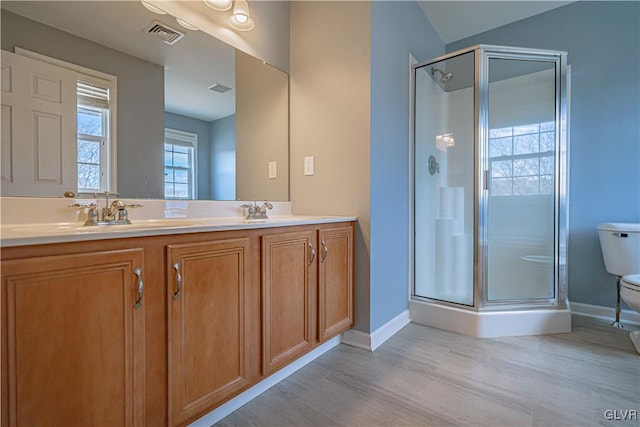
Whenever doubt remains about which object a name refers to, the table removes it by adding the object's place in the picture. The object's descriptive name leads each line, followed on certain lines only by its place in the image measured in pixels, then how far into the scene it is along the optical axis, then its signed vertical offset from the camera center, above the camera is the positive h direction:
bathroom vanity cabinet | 0.75 -0.36
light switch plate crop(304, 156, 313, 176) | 2.11 +0.32
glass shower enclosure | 2.22 +0.25
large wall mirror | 1.22 +0.63
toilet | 1.96 -0.31
